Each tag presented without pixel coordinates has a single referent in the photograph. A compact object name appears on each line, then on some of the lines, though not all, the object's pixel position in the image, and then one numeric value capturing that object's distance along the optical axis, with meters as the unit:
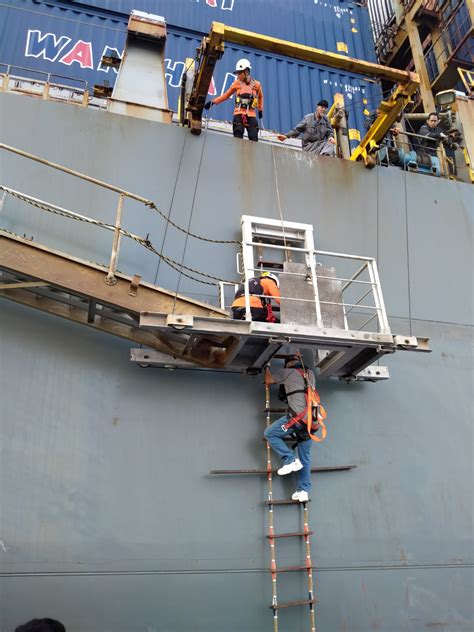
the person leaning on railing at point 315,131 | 8.55
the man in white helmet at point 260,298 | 5.16
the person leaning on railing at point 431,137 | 8.75
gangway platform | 4.88
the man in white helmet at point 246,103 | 7.45
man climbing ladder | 5.25
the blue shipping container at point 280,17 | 12.62
